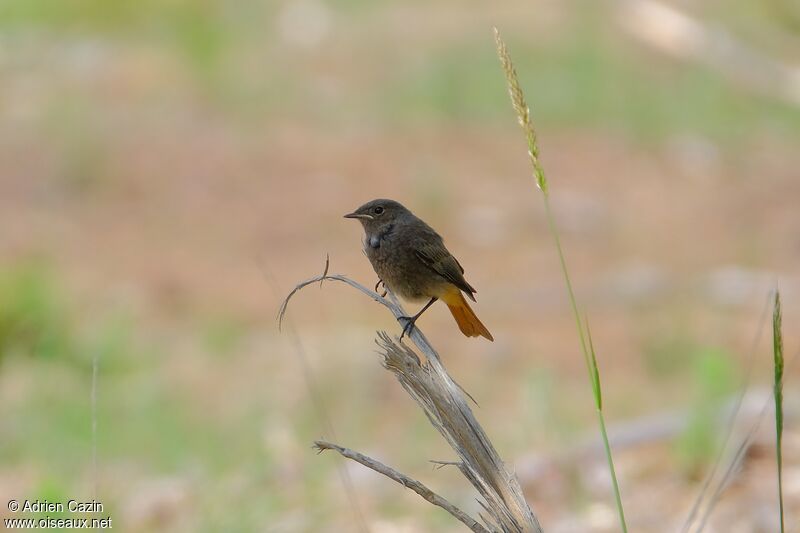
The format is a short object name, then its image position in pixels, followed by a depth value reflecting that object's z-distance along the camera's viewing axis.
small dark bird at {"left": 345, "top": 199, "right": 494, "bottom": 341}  7.93
